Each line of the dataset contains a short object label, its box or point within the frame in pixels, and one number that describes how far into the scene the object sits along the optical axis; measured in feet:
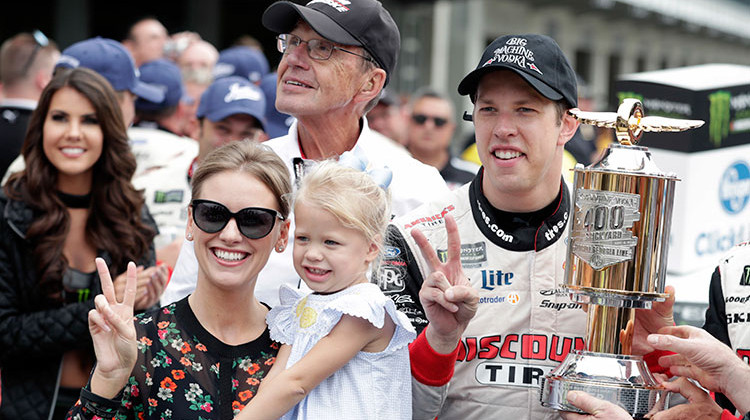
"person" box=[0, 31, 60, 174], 19.88
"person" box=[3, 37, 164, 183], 17.95
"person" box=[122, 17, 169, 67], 30.17
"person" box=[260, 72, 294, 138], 20.68
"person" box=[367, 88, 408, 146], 31.81
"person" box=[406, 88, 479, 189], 28.55
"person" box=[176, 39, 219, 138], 28.29
